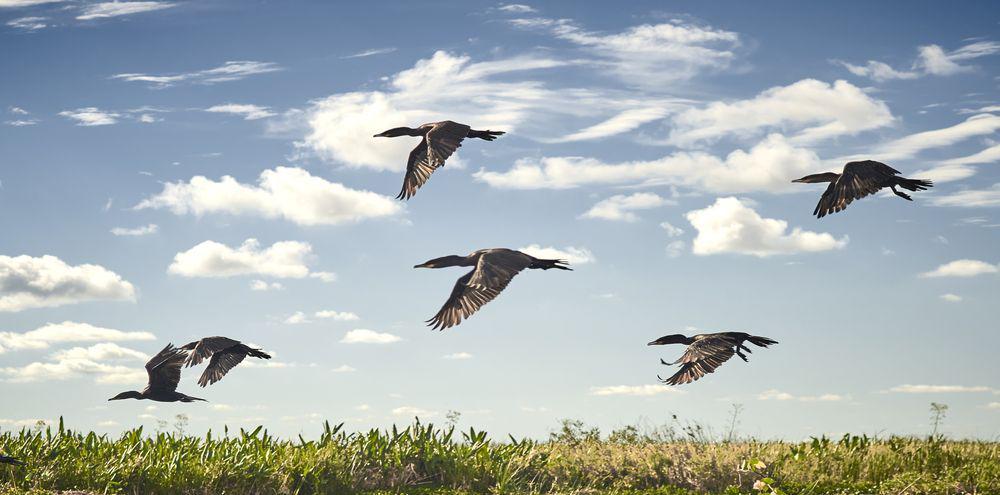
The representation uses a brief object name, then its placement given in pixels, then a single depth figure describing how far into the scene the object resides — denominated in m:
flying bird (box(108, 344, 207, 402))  14.52
